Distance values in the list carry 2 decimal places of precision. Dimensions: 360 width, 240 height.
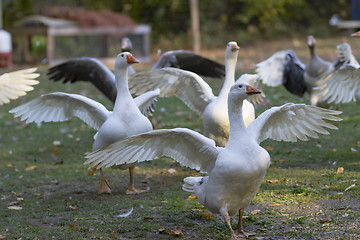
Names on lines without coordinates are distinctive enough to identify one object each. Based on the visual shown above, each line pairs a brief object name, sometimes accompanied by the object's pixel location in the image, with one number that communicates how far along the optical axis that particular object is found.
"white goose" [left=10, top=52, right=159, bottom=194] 8.49
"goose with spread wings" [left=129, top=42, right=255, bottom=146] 8.96
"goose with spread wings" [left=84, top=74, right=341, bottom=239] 6.23
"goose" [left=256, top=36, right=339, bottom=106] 13.57
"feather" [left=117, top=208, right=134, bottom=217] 7.63
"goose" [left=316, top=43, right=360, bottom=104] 9.40
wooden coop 27.07
